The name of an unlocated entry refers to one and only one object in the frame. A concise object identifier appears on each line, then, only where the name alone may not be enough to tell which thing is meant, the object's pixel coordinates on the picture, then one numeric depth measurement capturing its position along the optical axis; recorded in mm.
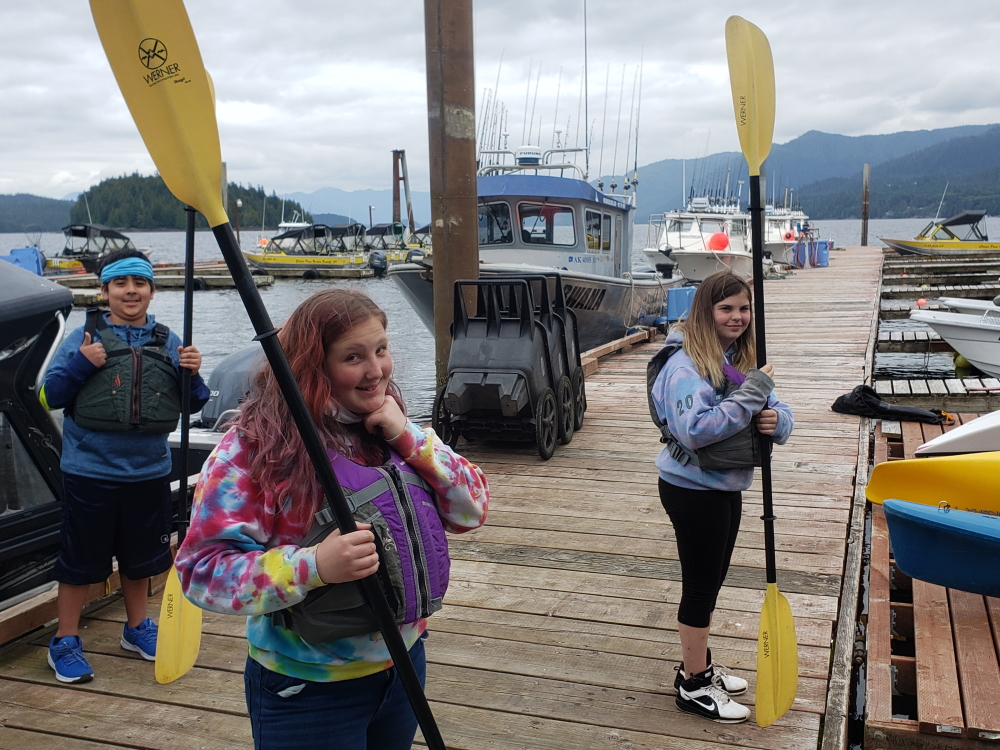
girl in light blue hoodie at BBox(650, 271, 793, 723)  2852
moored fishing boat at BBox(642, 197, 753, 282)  24844
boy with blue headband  3273
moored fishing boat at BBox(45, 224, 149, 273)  46219
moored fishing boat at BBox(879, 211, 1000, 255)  33312
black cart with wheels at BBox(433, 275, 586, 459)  6125
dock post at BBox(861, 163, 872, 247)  48775
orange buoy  24703
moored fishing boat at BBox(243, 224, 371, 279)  48219
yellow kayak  3979
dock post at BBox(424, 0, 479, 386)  6250
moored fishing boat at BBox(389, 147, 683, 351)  13086
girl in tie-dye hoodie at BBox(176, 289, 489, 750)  1537
